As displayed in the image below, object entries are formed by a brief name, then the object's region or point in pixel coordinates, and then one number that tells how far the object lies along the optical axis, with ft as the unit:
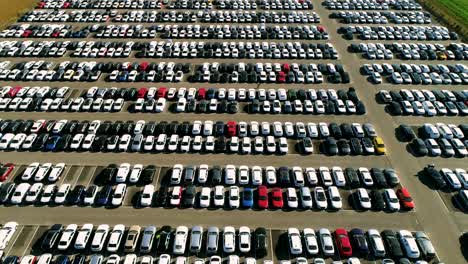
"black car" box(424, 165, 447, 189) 168.73
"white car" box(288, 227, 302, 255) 140.07
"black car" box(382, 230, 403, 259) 139.63
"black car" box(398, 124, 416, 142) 195.21
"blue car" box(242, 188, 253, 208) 157.99
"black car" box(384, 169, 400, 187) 169.17
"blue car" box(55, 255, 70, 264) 133.52
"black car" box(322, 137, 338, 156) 185.56
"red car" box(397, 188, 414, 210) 158.40
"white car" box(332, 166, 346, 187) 167.84
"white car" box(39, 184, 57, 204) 158.61
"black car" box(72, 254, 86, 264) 134.10
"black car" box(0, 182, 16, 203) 159.41
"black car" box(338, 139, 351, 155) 185.76
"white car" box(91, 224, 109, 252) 139.54
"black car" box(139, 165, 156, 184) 168.44
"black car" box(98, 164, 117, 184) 168.45
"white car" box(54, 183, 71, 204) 158.81
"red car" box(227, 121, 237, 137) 194.59
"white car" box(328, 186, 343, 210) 157.98
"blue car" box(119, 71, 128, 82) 236.02
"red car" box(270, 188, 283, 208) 157.99
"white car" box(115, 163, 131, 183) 168.25
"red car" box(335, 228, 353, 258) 139.54
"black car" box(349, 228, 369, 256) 140.46
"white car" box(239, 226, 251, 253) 140.15
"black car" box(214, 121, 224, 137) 194.18
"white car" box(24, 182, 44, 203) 159.33
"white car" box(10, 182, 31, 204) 158.40
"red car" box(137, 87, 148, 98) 220.31
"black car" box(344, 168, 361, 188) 168.35
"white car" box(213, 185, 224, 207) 158.69
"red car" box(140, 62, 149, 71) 246.68
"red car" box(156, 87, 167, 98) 221.33
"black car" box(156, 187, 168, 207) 159.02
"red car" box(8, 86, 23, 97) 220.43
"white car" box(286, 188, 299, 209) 157.79
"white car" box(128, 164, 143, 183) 168.50
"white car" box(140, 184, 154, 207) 158.33
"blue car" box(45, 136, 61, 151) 185.37
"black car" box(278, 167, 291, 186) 167.84
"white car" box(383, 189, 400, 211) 157.79
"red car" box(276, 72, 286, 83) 236.22
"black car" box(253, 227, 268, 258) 140.04
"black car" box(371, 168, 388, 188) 167.84
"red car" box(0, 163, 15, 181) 169.96
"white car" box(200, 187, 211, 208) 158.30
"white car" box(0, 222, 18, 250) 141.38
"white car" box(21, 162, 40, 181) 168.14
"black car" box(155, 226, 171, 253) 140.36
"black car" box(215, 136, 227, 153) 185.37
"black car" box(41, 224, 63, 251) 139.85
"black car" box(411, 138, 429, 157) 186.26
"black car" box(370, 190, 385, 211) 157.79
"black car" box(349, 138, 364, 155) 185.47
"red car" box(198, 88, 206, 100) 220.23
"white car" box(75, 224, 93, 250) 140.05
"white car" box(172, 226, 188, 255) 139.44
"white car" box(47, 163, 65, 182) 168.09
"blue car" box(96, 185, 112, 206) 158.51
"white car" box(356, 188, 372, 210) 158.20
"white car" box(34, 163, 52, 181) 168.14
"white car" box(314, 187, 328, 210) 157.58
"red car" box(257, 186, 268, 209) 157.69
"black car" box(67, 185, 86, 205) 159.02
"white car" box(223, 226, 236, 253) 140.05
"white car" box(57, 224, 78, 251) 139.85
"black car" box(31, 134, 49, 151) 186.80
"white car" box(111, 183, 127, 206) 158.20
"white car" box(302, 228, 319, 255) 139.95
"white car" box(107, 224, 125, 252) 139.74
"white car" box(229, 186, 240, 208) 157.89
